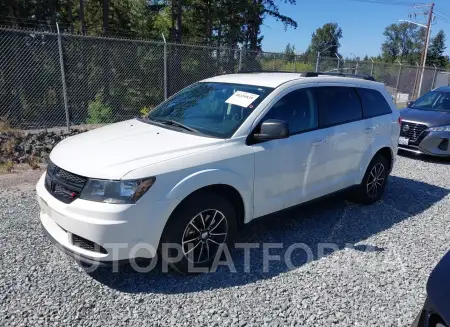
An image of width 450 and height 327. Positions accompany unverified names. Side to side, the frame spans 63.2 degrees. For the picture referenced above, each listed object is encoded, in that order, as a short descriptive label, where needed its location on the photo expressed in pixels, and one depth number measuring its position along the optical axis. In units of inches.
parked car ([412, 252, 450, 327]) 68.8
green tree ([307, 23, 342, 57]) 3964.6
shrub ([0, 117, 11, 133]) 326.7
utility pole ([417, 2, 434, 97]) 1175.8
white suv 110.0
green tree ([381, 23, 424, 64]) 3927.2
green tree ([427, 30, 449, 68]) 2719.7
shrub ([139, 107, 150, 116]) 442.9
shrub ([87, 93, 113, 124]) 445.4
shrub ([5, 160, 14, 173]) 236.5
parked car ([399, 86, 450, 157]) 310.0
